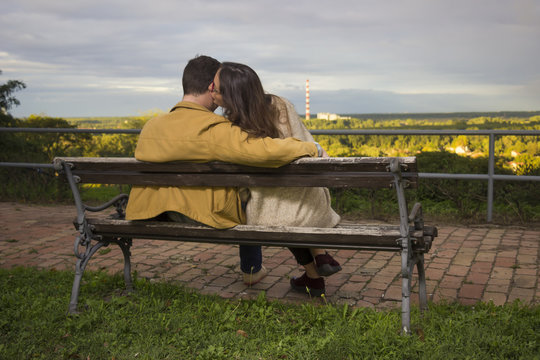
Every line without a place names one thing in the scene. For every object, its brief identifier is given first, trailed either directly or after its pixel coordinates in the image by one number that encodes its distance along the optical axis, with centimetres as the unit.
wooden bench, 289
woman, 321
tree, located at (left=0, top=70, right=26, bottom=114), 1212
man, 299
